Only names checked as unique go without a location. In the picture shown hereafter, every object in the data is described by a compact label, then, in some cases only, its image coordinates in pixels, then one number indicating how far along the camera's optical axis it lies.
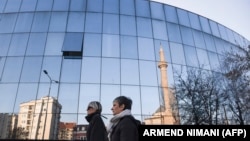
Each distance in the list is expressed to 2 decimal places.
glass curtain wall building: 13.76
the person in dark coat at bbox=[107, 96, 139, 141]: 2.55
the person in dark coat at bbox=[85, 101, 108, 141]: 3.17
